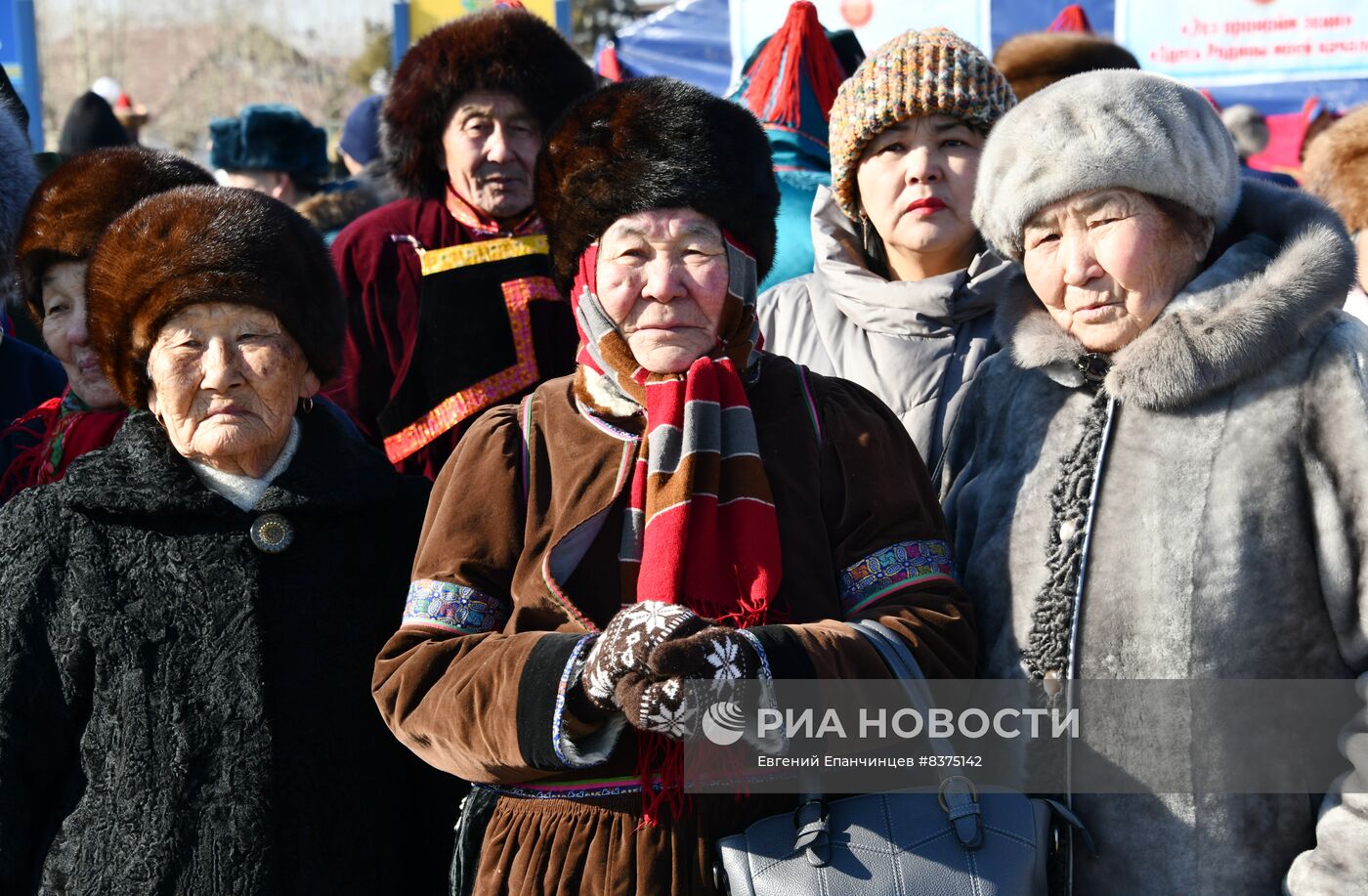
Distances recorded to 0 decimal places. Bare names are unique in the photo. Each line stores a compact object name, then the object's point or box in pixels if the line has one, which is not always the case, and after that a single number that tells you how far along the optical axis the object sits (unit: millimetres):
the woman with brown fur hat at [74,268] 2920
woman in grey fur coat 2227
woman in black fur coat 2363
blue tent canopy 7676
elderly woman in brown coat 2111
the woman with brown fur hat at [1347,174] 3436
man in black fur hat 3604
